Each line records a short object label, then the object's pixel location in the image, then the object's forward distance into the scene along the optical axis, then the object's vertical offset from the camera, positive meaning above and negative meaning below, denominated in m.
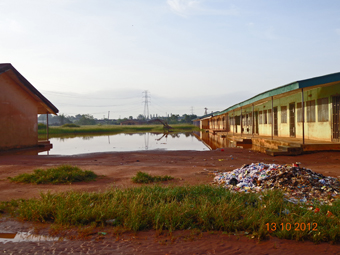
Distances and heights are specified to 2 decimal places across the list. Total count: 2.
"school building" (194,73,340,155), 12.09 +0.90
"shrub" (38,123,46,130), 46.70 +0.90
